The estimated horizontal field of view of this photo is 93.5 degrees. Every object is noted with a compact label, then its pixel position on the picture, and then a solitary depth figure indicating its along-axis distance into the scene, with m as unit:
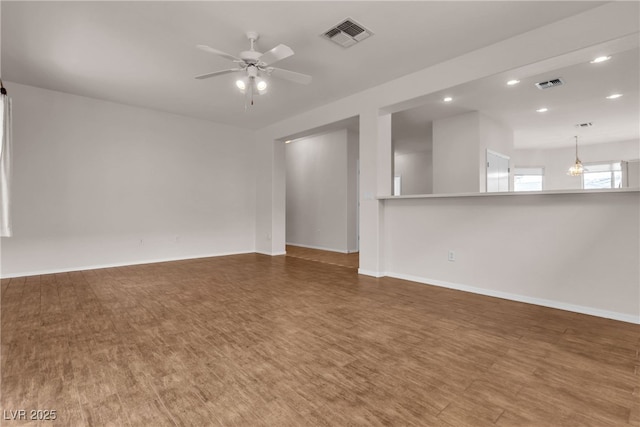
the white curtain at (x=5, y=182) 2.66
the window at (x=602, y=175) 7.86
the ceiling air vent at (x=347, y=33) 2.80
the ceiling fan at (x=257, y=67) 2.74
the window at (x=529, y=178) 9.01
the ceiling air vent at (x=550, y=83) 4.13
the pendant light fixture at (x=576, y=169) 7.43
